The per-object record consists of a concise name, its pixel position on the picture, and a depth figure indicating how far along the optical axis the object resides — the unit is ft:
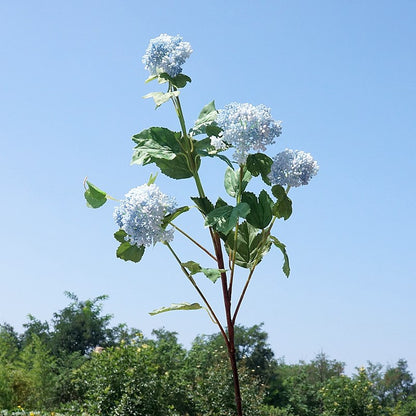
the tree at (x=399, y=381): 58.23
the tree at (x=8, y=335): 47.21
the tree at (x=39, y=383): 33.63
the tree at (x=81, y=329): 54.75
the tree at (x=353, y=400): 34.58
